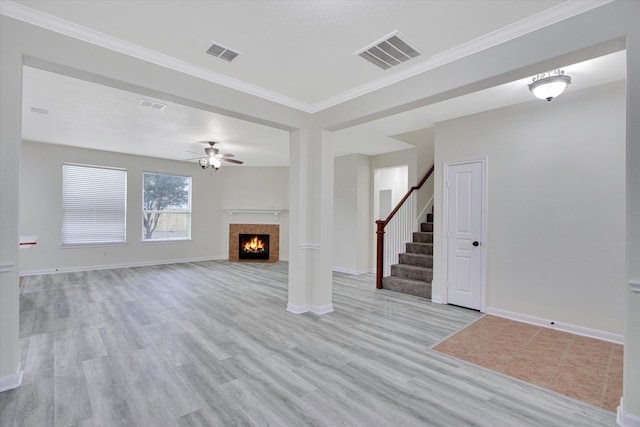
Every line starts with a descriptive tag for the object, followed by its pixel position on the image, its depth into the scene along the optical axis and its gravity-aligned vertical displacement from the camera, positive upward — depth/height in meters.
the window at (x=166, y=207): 8.02 +0.13
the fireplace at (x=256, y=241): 9.23 -0.88
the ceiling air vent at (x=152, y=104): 4.02 +1.47
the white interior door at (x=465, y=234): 4.40 -0.29
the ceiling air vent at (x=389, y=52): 2.62 +1.50
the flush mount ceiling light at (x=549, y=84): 3.02 +1.32
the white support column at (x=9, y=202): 2.20 +0.07
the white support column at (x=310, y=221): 4.21 -0.11
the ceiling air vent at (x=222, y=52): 2.75 +1.50
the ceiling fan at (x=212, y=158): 6.36 +1.17
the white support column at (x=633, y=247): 1.90 -0.20
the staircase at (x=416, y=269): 5.24 -1.00
